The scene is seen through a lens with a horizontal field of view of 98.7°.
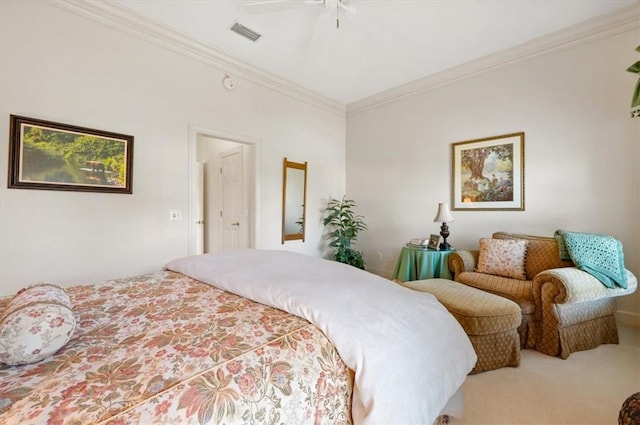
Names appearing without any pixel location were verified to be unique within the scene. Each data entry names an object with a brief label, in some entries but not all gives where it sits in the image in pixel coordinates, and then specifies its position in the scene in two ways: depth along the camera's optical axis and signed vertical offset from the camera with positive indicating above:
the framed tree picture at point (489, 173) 3.05 +0.49
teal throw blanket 2.08 -0.32
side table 2.97 -0.55
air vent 2.68 +1.83
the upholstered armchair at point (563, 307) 1.96 -0.69
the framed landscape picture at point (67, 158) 2.05 +0.46
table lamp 3.17 -0.05
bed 0.61 -0.40
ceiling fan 2.24 +1.77
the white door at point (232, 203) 3.84 +0.17
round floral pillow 0.73 -0.33
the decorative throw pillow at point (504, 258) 2.56 -0.41
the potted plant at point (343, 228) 4.17 -0.22
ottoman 1.80 -0.73
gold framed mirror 3.88 +0.21
